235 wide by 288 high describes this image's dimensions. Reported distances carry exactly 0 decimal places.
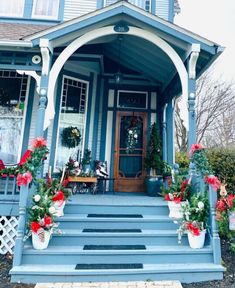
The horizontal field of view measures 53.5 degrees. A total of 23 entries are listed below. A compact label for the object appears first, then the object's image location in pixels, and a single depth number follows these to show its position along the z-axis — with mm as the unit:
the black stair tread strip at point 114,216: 3906
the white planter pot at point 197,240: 3414
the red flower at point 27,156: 3545
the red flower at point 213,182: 3456
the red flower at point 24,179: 3336
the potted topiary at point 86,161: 5684
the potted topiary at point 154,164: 5465
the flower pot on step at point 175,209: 3827
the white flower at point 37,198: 3368
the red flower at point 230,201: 3750
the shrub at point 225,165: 5805
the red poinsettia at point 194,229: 3400
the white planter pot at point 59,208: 3555
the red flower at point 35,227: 3203
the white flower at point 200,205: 3463
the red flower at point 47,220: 3250
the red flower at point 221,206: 3607
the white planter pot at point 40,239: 3236
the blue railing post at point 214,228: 3277
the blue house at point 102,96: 3262
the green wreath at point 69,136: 5688
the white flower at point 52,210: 3335
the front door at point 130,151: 6160
